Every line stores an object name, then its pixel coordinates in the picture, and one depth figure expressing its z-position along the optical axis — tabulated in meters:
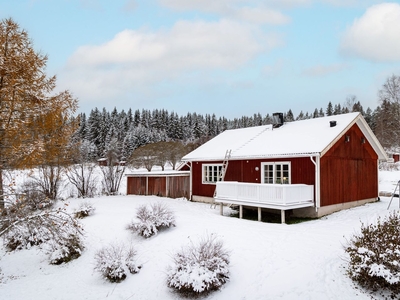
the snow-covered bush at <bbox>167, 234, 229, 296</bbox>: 6.97
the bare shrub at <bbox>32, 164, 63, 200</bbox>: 17.53
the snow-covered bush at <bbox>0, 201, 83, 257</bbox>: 6.70
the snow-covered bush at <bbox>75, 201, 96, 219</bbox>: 13.46
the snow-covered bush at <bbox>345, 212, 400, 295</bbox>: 6.22
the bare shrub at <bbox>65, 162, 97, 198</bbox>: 20.36
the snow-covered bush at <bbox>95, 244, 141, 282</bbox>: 8.16
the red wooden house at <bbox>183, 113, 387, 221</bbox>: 12.66
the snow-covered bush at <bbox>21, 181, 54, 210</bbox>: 13.63
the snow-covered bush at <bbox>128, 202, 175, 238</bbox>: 10.67
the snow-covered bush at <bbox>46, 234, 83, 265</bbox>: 9.64
